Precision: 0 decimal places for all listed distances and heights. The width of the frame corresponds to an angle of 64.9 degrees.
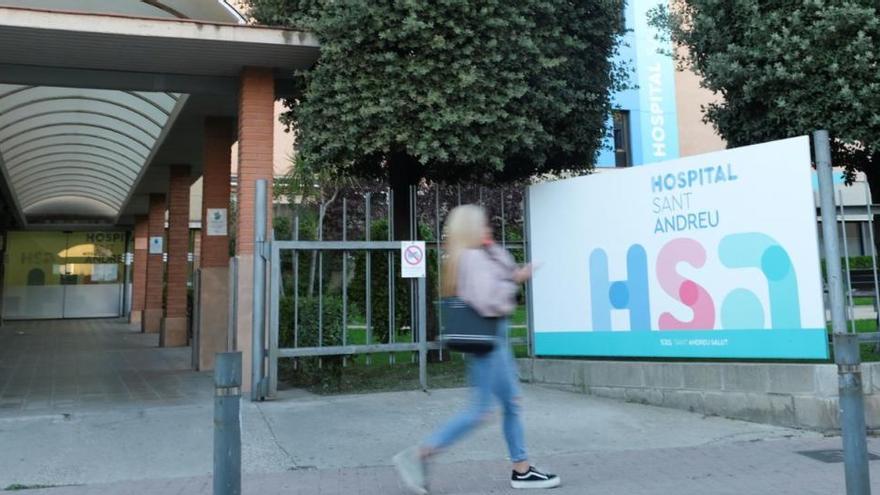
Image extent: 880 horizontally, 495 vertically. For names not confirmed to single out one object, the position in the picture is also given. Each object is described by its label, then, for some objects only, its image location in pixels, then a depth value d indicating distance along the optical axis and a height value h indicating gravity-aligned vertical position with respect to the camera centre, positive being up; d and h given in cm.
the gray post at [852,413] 385 -60
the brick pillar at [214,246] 1155 +127
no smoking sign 852 +69
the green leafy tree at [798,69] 730 +266
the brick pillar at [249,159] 877 +209
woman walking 448 -29
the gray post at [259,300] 796 +21
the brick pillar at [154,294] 1978 +76
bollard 364 -56
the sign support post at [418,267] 853 +59
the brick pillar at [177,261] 1584 +143
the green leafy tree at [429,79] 786 +276
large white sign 679 +55
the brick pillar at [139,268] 2491 +193
